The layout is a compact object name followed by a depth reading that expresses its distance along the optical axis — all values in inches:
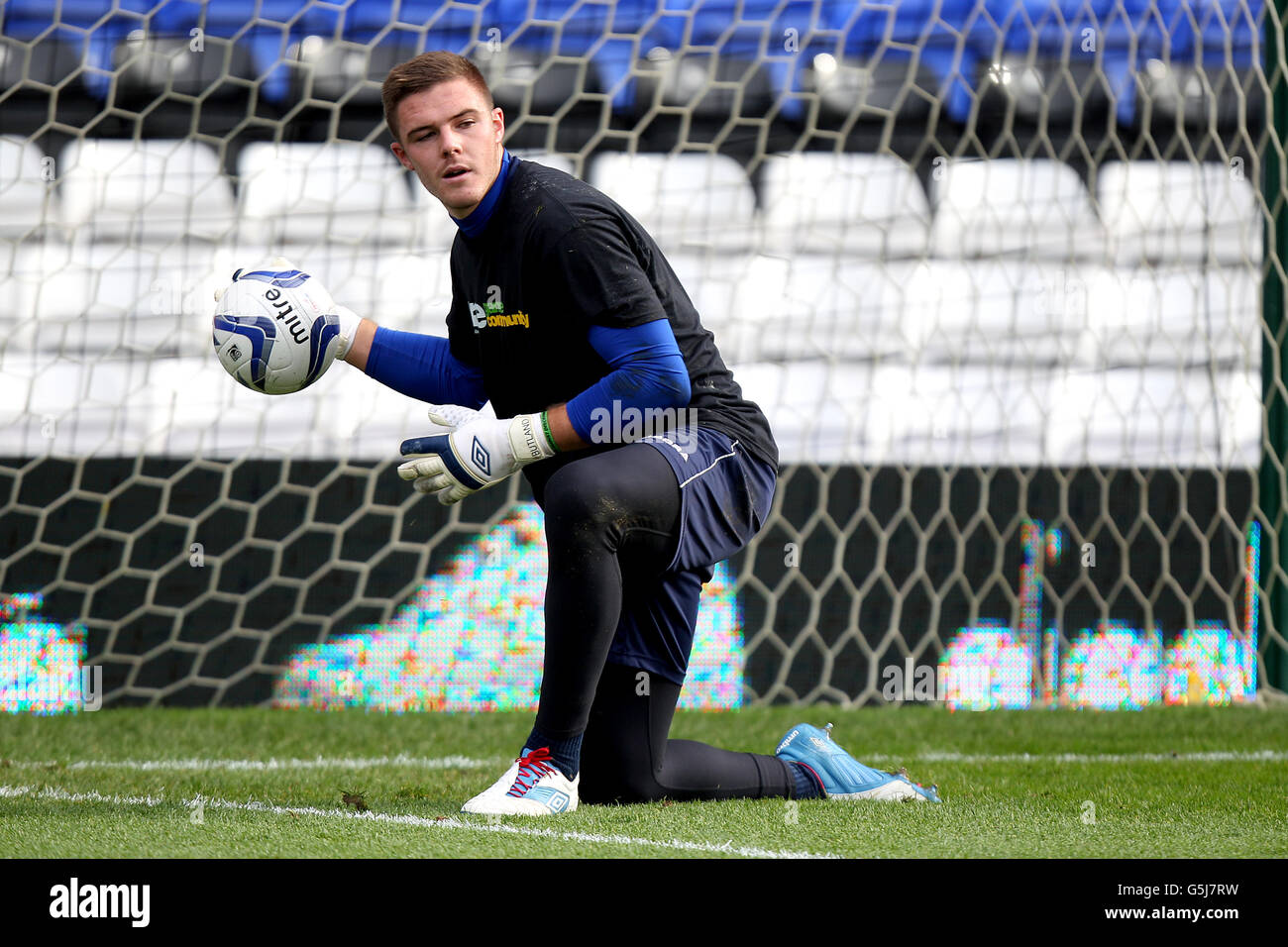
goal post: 374.9
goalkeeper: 179.9
